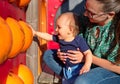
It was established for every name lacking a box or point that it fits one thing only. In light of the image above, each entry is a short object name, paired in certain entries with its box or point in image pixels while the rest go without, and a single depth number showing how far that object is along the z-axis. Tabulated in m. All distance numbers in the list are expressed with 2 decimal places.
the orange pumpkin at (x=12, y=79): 1.75
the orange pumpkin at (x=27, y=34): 2.03
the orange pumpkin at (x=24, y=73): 2.03
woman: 1.95
